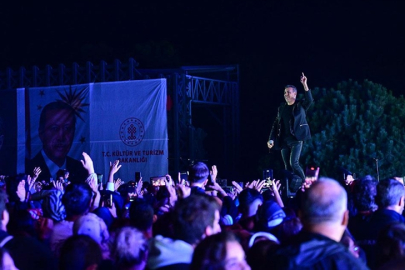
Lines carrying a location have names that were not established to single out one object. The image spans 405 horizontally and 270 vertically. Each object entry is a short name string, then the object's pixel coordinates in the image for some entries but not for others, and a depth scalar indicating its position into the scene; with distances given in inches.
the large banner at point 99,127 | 928.3
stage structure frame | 948.6
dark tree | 965.8
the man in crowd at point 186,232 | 157.3
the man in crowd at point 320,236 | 125.2
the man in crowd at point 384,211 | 207.6
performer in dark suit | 469.1
